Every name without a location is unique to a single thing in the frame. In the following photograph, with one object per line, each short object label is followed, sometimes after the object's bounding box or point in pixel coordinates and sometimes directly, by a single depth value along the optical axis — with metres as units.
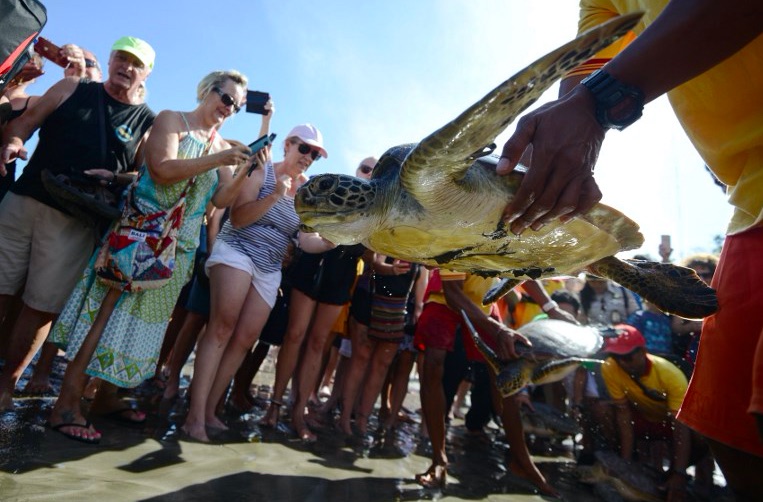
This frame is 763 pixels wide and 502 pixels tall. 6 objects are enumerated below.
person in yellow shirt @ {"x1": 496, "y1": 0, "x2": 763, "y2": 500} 0.90
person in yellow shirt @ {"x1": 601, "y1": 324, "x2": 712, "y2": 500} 3.59
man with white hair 2.54
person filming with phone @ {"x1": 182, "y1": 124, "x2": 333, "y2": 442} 2.78
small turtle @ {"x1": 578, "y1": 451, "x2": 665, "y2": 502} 3.05
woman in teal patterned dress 2.37
